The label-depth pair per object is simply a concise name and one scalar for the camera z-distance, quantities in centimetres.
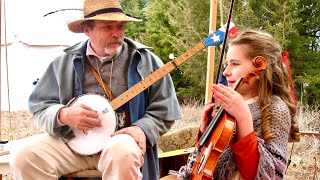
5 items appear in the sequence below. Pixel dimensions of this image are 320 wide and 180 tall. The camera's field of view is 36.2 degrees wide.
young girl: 188
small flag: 257
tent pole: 292
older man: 245
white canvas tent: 679
